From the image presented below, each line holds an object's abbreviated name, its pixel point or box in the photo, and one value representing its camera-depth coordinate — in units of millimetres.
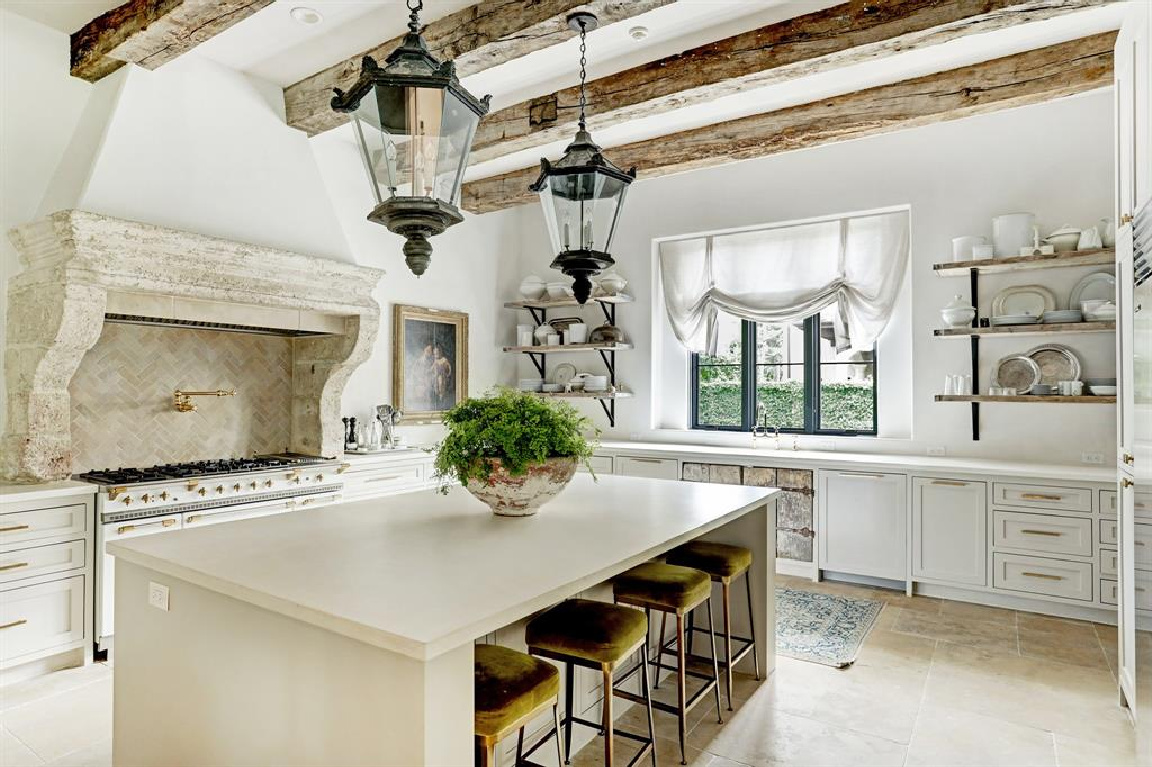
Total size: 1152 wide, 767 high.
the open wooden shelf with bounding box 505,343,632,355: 5840
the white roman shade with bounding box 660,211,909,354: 4969
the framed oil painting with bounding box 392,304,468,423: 5422
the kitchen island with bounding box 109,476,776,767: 1364
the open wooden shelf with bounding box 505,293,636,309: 5789
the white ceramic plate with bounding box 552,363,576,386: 6340
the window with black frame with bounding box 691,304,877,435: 5207
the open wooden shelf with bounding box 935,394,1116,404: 3964
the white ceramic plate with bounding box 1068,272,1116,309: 4121
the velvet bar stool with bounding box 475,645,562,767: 1612
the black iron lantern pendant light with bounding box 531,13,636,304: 2197
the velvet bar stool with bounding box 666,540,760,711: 2877
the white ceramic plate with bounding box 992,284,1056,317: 4344
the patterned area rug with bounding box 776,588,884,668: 3434
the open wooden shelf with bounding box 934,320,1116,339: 3961
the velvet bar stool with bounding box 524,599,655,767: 2031
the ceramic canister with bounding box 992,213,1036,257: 4312
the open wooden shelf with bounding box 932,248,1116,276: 3998
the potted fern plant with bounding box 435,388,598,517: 2258
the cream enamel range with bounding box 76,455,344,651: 3309
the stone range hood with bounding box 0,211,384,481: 3270
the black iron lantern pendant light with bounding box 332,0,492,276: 1717
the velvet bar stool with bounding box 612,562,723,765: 2434
